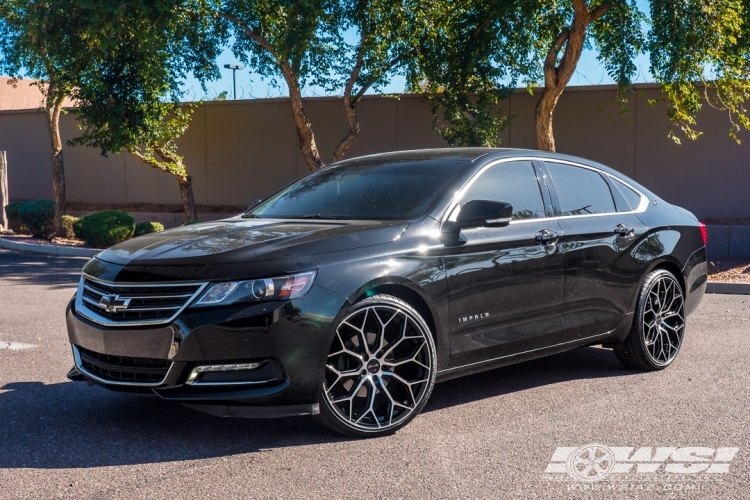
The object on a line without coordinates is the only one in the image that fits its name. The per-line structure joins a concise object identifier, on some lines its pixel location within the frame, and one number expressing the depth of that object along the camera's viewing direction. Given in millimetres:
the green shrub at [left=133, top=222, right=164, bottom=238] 16359
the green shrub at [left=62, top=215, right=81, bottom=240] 17906
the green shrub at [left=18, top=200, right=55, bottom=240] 17406
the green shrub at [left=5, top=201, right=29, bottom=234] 17952
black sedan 4539
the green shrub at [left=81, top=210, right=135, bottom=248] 15906
